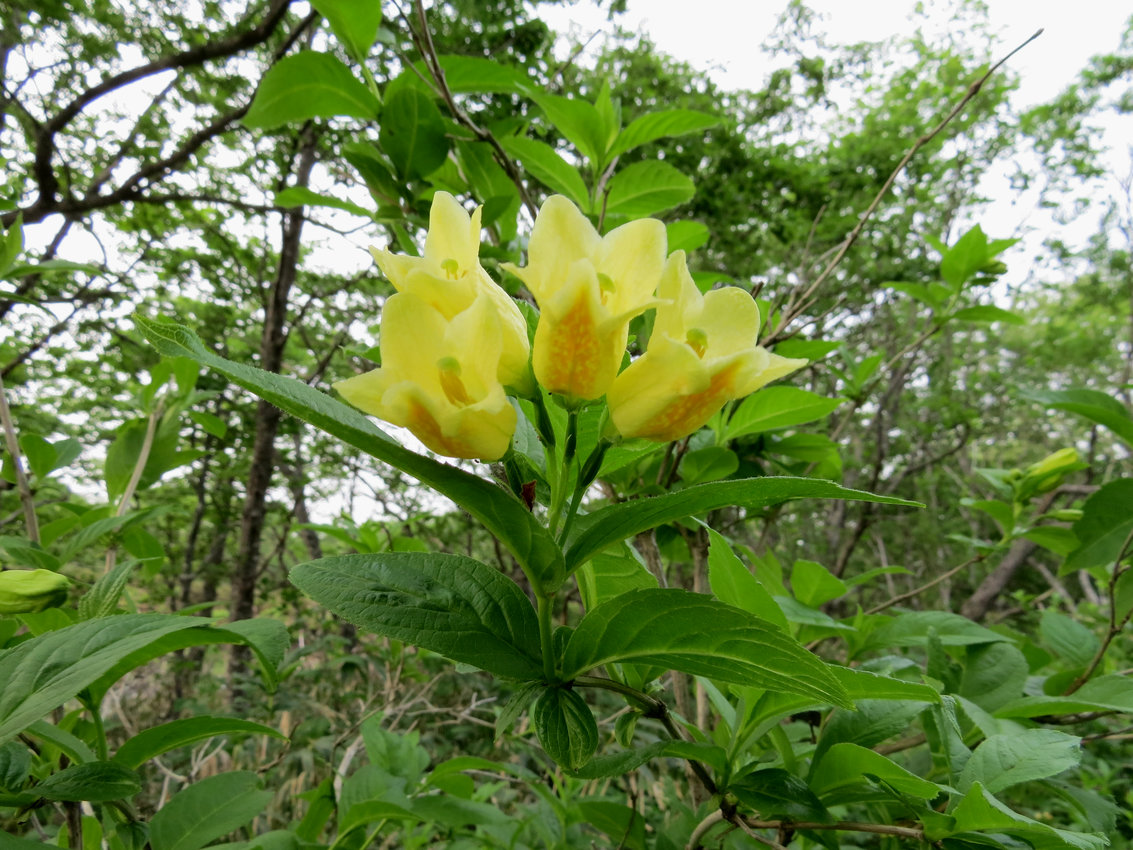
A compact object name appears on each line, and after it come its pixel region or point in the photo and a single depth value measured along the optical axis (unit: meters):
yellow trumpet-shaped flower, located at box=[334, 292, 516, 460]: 0.12
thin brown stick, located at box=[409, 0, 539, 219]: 0.24
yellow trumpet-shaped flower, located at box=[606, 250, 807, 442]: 0.12
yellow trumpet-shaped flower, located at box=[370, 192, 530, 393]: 0.13
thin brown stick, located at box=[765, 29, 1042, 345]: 0.25
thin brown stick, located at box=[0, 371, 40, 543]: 0.24
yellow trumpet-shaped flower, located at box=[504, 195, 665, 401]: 0.12
